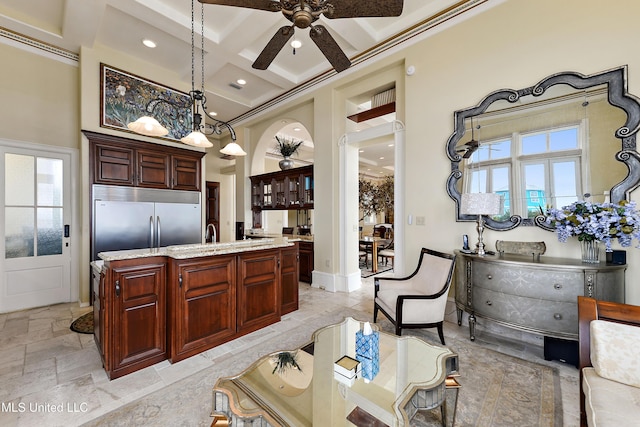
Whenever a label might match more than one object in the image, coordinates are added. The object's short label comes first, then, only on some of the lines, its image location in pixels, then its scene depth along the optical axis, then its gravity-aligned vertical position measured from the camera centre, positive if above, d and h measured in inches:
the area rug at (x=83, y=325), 119.3 -51.5
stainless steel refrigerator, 152.4 -2.1
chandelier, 94.3 +31.5
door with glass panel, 142.0 -7.6
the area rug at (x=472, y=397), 66.7 -52.1
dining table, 241.9 -30.1
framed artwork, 157.2 +72.5
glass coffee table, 48.8 -36.8
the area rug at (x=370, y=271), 230.6 -53.6
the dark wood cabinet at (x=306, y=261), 205.6 -37.2
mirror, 91.0 +26.1
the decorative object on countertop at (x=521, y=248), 102.3 -14.1
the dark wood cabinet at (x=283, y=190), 216.1 +21.3
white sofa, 44.5 -29.7
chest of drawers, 84.5 -26.1
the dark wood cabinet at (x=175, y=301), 84.0 -31.3
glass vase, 90.1 -13.7
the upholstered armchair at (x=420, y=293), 105.0 -34.8
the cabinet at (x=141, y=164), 153.3 +32.4
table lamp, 106.1 +3.1
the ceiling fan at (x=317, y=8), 73.3 +58.4
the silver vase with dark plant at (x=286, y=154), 240.4 +54.4
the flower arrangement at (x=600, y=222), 79.6 -3.2
